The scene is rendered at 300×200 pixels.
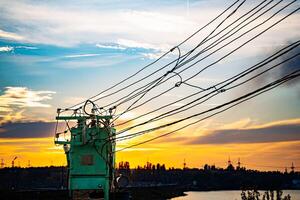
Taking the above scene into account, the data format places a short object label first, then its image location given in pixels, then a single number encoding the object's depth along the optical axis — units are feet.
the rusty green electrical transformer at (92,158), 91.04
